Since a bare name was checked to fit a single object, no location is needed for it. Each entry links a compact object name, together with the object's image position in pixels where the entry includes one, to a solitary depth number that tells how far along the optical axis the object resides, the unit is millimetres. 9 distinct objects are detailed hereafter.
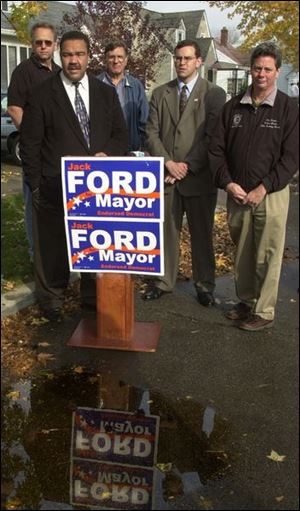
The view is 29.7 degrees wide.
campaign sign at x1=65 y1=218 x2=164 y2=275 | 3949
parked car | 11702
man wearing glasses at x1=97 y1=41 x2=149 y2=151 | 4688
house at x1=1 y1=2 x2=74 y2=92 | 16417
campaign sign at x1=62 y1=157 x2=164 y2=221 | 3787
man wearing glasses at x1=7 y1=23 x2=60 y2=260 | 4547
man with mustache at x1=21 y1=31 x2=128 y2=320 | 4098
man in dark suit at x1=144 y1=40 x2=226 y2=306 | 4543
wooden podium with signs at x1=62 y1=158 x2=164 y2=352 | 3816
